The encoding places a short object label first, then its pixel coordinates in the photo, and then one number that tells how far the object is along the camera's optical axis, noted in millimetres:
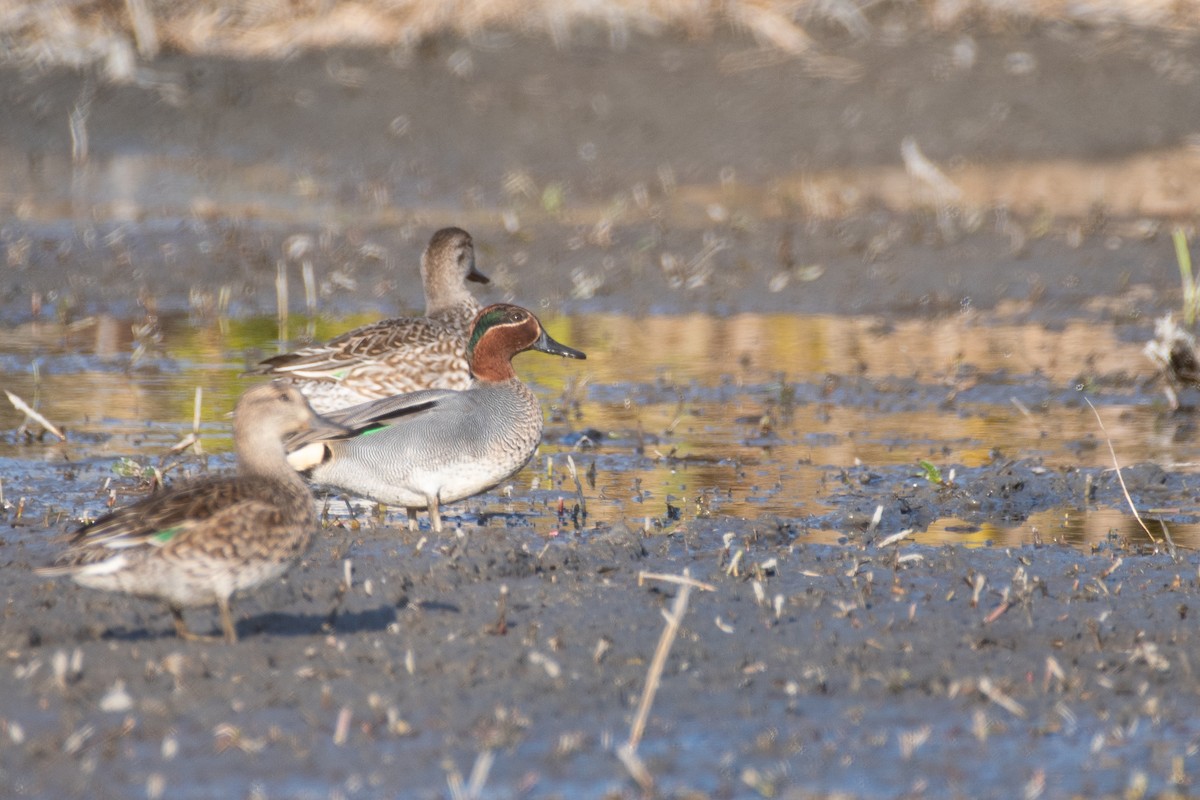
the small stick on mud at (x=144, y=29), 34750
